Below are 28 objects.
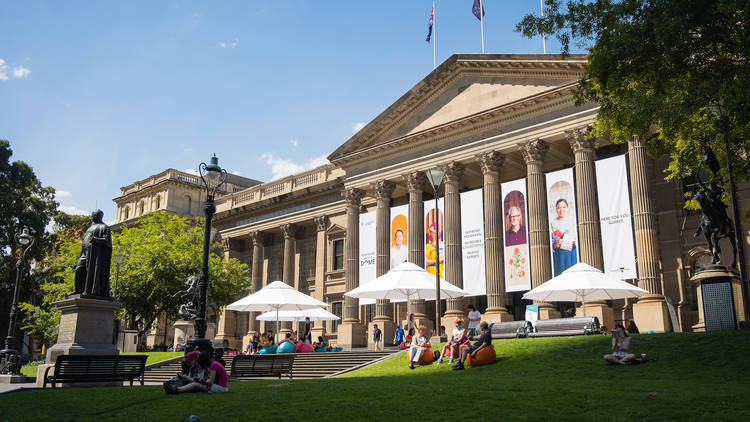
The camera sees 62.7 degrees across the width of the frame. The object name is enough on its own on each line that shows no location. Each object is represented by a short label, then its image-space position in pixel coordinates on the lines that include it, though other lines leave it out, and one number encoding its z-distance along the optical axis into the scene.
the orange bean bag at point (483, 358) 16.23
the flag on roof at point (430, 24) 38.08
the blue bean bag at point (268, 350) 24.04
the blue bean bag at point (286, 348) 23.95
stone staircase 21.11
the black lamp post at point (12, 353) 21.05
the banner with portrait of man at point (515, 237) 29.25
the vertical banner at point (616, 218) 25.94
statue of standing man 16.16
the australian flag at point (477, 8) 34.66
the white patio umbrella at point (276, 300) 24.50
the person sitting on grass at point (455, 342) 17.00
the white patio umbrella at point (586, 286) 19.59
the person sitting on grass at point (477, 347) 16.19
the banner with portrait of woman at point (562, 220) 28.00
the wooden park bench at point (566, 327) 19.88
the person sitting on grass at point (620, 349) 13.98
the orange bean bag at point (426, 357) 17.81
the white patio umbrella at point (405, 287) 20.91
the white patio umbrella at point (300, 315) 30.30
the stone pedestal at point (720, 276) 16.66
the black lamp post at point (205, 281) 15.25
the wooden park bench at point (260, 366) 16.94
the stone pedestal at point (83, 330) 15.43
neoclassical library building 26.80
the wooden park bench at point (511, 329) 21.14
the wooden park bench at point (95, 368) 13.39
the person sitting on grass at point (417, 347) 17.77
